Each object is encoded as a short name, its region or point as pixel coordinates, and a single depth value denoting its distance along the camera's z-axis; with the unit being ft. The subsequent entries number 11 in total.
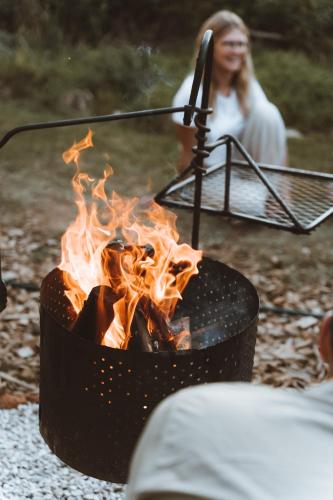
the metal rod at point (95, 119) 6.41
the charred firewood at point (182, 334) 7.97
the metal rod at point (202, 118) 6.66
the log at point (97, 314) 7.21
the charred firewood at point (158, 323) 7.49
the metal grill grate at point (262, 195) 7.76
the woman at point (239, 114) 14.73
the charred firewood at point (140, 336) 7.25
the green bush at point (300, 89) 22.44
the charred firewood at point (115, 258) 7.64
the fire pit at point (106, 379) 6.83
